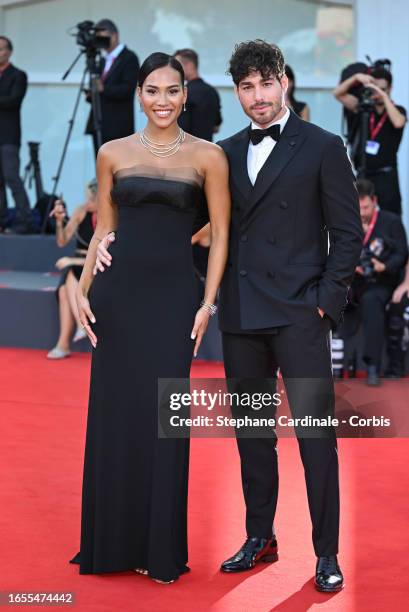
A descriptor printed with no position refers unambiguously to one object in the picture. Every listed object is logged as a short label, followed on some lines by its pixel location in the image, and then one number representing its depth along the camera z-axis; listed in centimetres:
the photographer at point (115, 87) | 1436
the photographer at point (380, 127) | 1347
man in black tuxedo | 591
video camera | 1434
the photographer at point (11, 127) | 1563
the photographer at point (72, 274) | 1314
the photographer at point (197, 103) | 1373
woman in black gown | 606
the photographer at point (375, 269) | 1150
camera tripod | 1421
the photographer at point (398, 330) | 1156
